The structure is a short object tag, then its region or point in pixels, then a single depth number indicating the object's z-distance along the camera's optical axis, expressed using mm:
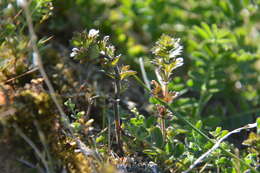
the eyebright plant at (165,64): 1160
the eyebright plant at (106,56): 1146
